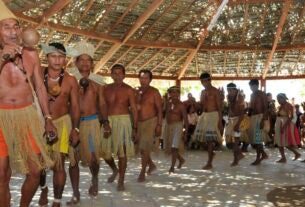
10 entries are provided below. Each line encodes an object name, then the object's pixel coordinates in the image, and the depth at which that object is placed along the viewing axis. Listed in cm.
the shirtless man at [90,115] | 507
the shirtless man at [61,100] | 438
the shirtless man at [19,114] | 335
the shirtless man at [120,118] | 590
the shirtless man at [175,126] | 799
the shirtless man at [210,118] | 835
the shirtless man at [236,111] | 870
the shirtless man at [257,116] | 878
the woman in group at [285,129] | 944
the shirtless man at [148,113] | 681
